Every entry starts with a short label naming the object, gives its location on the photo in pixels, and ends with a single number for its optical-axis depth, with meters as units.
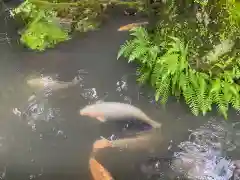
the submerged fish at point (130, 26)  2.82
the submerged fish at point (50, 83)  2.64
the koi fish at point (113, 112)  2.50
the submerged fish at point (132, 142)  2.41
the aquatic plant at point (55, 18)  2.79
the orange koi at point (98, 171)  2.30
